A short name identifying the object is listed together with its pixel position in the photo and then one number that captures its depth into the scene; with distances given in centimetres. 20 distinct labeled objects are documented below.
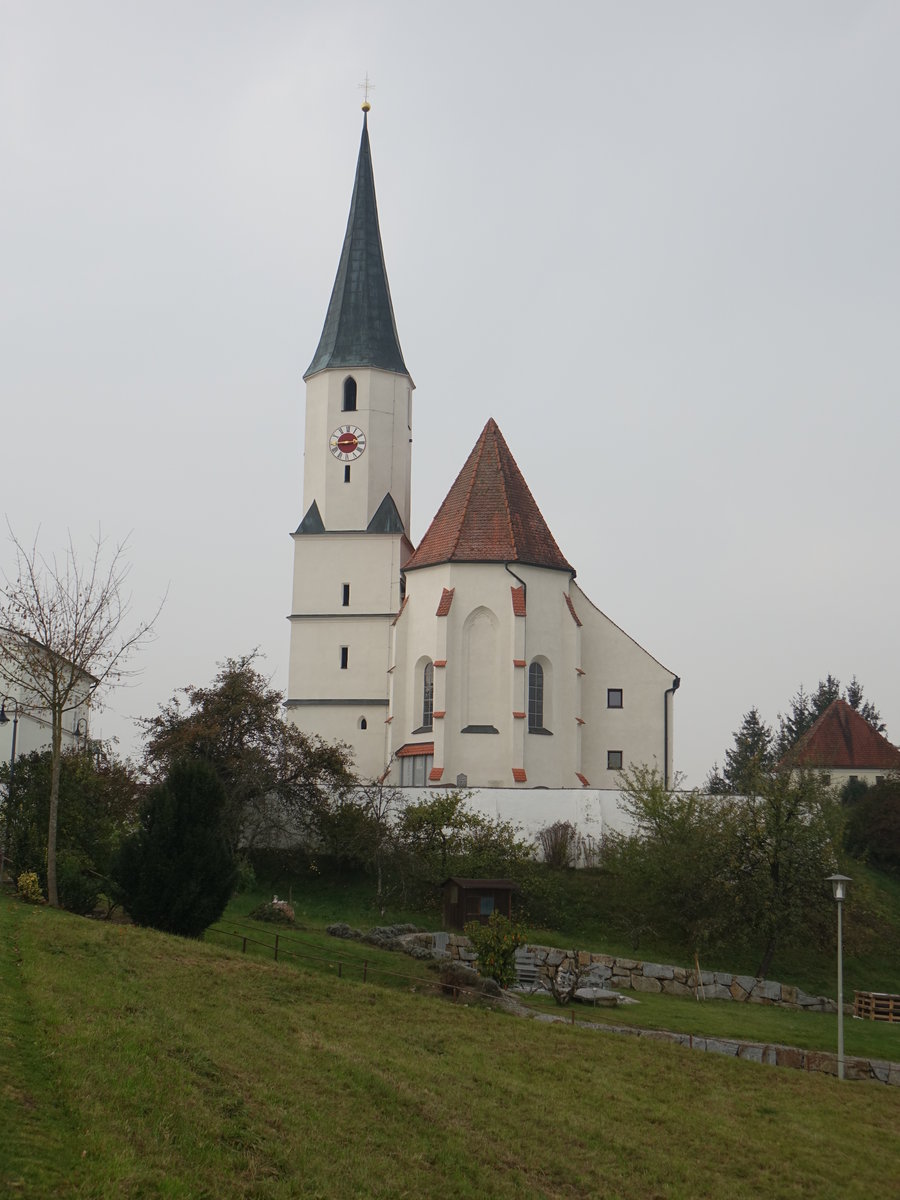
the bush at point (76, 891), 2545
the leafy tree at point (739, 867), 3119
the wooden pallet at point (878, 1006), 2845
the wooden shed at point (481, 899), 3152
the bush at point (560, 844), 3797
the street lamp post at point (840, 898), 2131
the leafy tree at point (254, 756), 3681
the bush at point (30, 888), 2533
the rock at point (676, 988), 2973
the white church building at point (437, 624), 4503
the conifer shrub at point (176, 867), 2333
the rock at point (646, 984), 2975
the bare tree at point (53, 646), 2658
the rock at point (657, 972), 2988
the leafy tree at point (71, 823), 2594
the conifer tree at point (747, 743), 7612
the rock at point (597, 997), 2547
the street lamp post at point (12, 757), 2853
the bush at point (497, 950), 2508
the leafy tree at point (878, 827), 4206
